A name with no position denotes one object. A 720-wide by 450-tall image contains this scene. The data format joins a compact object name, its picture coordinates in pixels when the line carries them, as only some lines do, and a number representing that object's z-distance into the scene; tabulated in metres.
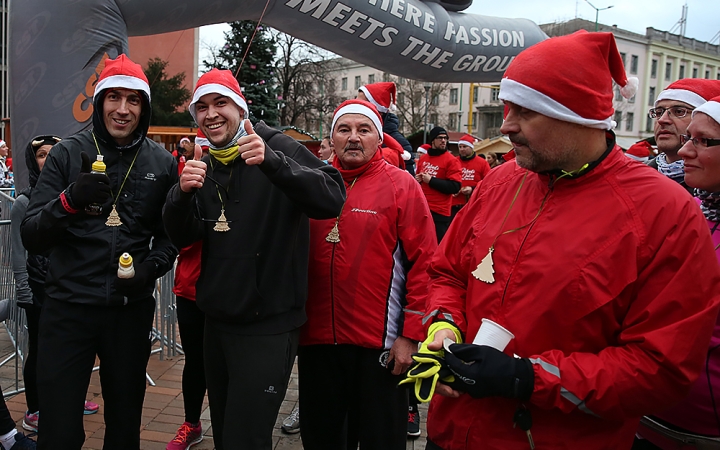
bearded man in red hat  1.50
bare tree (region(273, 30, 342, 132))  27.86
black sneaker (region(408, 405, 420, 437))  3.75
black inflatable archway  4.32
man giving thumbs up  2.42
